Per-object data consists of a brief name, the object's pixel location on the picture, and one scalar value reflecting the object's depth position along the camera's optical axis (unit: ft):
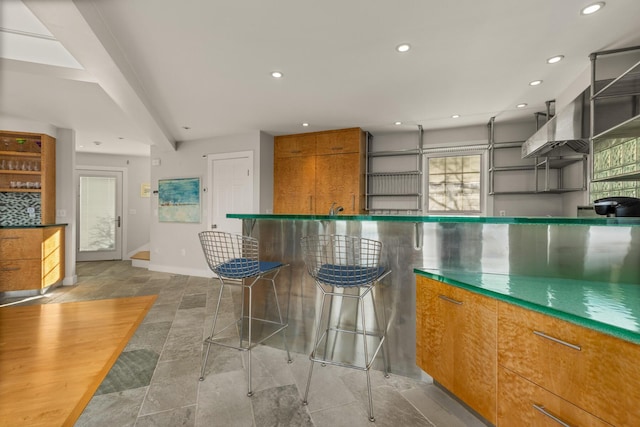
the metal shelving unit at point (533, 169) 11.96
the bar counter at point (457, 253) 4.67
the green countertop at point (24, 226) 12.69
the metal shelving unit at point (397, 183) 15.37
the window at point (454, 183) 14.82
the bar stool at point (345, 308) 5.84
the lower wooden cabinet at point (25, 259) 12.68
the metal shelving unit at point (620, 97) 6.52
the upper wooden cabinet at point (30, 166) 13.75
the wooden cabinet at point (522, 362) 3.01
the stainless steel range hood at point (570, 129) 8.11
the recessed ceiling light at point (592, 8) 6.07
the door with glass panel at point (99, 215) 21.38
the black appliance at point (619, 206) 5.25
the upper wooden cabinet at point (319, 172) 14.99
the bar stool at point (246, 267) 6.47
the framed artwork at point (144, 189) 22.83
